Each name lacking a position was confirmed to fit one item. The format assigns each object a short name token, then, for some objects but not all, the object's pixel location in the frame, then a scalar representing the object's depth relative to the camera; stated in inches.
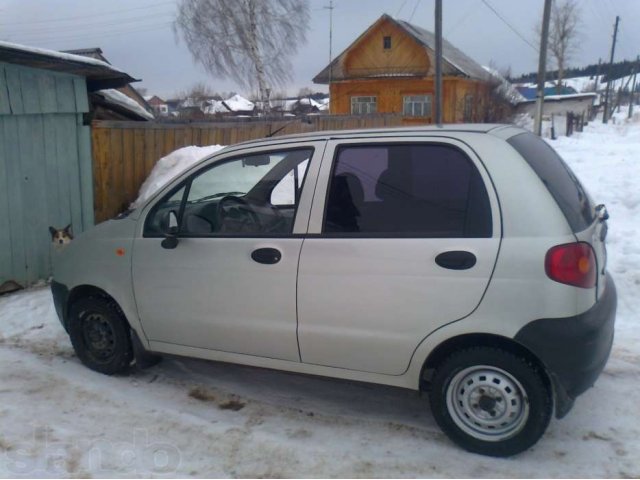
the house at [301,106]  1403.3
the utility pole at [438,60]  595.2
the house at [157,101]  2786.7
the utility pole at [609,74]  1606.3
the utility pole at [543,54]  793.6
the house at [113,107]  372.2
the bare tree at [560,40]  2162.8
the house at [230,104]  1618.1
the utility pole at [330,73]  1323.8
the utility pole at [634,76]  1763.7
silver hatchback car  124.6
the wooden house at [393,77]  1272.1
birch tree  1375.5
